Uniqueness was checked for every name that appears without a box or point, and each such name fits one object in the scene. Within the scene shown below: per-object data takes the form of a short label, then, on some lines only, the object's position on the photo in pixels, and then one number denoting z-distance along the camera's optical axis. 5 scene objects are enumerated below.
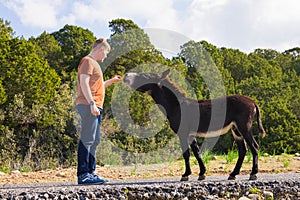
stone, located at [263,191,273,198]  5.61
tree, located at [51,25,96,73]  30.72
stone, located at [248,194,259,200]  5.47
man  5.92
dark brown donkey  6.62
